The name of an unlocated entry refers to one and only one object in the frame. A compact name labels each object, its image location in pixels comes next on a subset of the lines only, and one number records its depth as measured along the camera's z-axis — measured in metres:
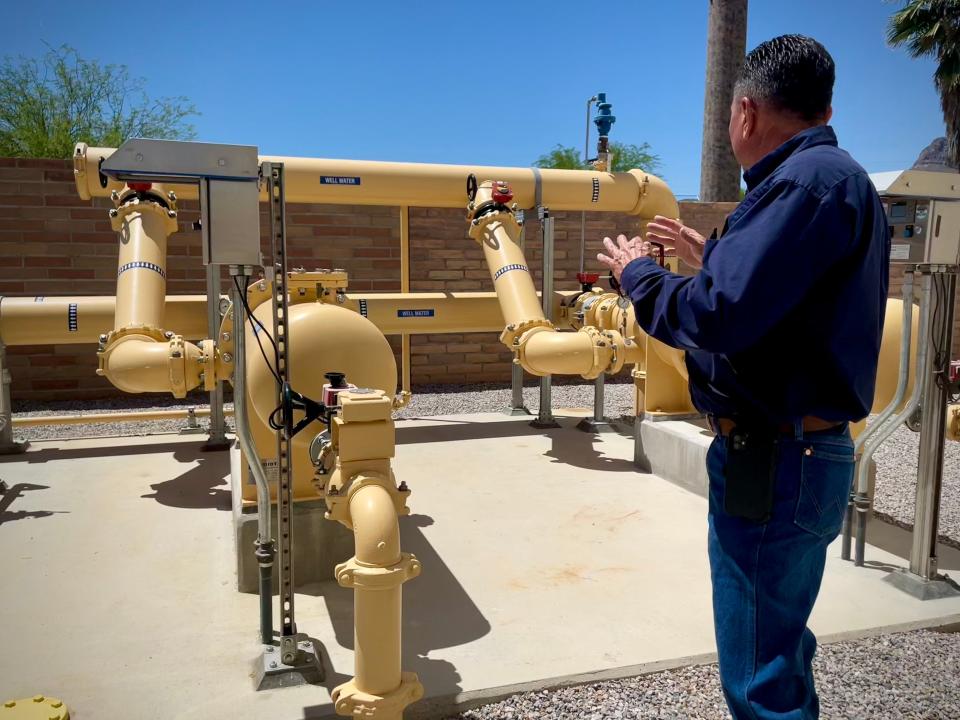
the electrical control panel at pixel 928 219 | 3.09
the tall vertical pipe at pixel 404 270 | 7.52
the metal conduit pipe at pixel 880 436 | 3.22
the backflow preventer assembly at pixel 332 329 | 2.20
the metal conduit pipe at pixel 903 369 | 3.30
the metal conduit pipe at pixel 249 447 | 2.56
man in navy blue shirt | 1.44
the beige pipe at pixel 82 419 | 5.85
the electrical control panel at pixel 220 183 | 2.30
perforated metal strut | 2.52
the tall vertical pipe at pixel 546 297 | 6.16
